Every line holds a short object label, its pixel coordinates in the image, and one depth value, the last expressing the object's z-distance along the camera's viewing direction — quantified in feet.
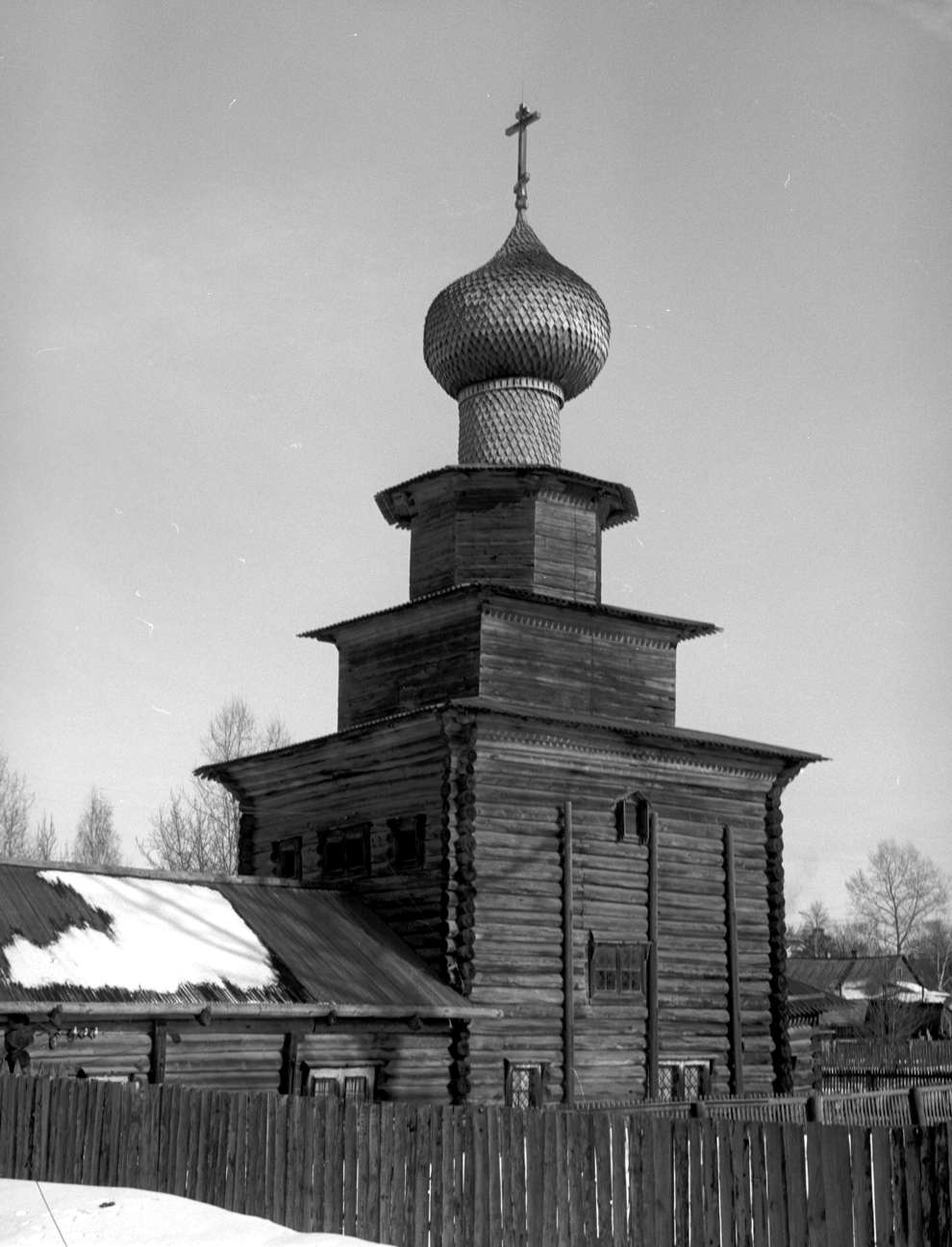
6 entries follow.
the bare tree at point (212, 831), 143.54
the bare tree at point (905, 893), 323.57
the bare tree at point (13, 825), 170.81
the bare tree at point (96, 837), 195.83
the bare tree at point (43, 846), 180.34
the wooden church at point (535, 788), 72.95
